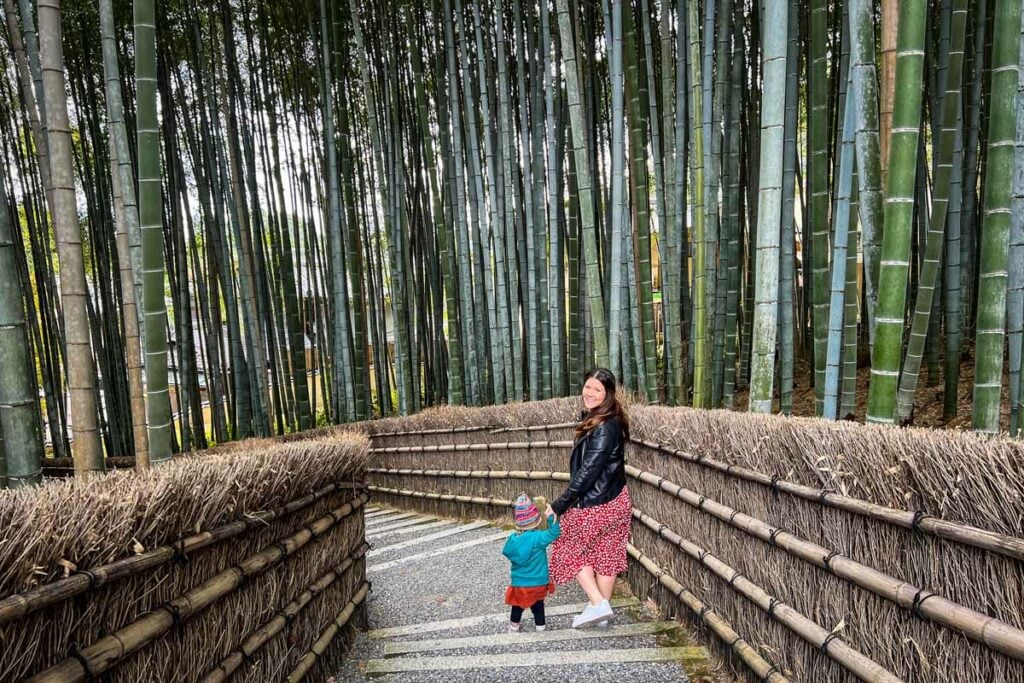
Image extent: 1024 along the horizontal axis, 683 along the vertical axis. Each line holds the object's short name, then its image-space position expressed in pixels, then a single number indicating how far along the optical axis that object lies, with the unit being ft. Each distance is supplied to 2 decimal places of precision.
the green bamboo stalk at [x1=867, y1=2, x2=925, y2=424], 5.74
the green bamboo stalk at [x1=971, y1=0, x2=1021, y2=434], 6.39
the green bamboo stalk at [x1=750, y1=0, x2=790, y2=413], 7.54
